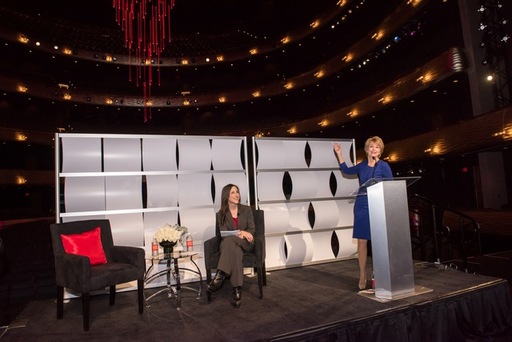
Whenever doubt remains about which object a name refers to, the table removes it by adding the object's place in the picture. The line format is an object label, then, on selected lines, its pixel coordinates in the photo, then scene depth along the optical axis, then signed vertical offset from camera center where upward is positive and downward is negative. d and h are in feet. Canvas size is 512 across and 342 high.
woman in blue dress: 11.32 -0.22
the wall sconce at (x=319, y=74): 53.26 +19.41
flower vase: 11.28 -1.39
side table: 11.23 -2.53
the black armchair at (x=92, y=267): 9.36 -1.79
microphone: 11.42 +0.98
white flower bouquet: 11.16 -0.98
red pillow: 10.77 -1.15
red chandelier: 54.60 +25.88
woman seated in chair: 10.75 -1.27
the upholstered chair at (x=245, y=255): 11.57 -1.85
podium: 9.97 -1.36
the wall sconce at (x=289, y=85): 57.11 +19.08
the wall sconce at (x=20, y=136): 45.83 +10.29
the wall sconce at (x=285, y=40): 58.03 +27.29
